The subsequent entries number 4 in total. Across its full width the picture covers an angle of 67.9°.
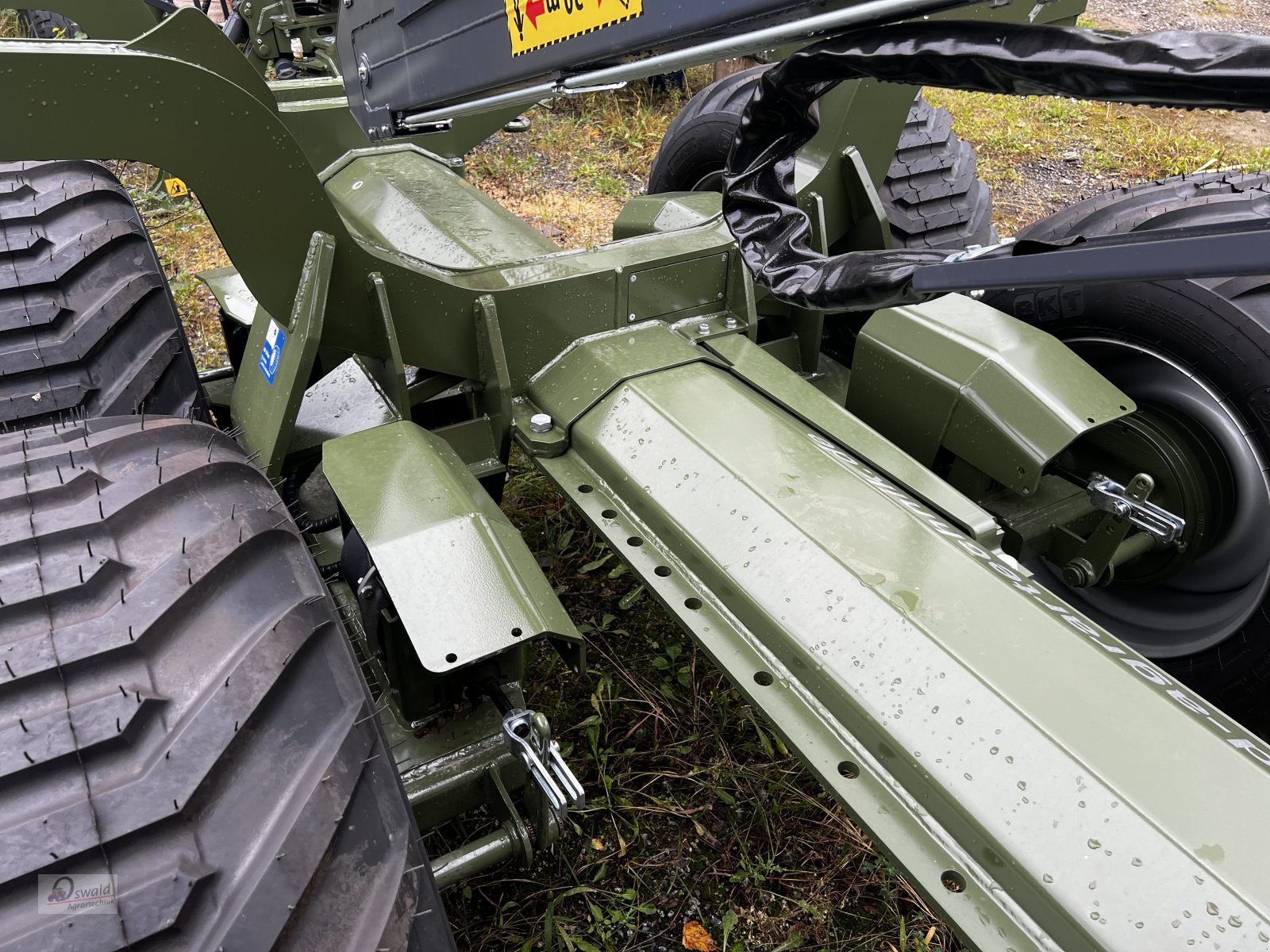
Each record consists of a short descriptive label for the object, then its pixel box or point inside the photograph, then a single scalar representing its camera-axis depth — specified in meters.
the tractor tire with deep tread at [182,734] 1.01
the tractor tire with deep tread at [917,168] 3.02
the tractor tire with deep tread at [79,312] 1.97
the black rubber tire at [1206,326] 2.13
